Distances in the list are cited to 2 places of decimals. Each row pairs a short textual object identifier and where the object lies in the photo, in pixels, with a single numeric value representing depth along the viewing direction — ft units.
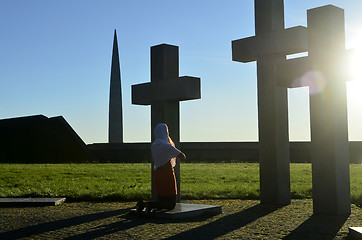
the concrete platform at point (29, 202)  30.19
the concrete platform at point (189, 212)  24.60
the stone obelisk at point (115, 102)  153.69
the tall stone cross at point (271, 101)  30.27
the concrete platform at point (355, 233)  18.27
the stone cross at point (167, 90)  30.68
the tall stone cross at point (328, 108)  25.89
